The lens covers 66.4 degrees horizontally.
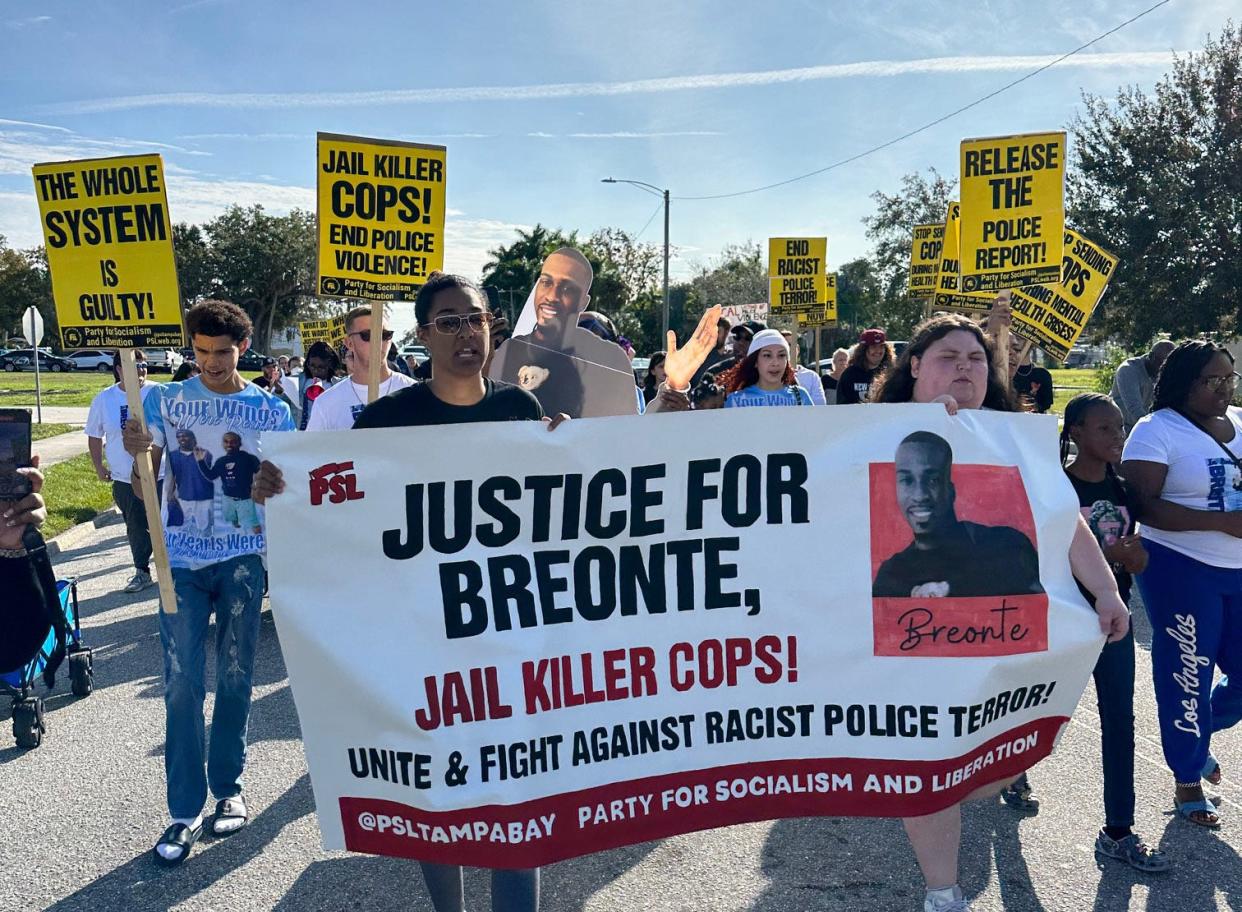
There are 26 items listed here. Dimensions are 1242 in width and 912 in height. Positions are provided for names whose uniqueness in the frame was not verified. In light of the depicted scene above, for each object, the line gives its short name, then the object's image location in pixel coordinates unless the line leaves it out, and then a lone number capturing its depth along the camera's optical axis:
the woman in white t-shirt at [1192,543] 3.80
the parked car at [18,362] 50.28
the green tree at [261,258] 62.84
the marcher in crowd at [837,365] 12.36
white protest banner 2.77
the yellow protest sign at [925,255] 11.96
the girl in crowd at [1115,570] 3.55
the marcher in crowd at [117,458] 7.86
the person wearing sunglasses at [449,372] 3.09
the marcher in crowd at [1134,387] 8.24
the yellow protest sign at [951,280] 6.57
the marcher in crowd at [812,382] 9.05
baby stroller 4.34
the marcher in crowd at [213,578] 3.67
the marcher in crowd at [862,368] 8.44
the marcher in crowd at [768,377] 6.01
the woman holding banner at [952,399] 3.00
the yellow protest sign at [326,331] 12.87
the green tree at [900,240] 43.84
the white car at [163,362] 53.62
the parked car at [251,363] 59.41
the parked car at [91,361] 56.12
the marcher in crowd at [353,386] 5.50
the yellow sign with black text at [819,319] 11.95
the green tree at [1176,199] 23.45
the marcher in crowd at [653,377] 12.09
